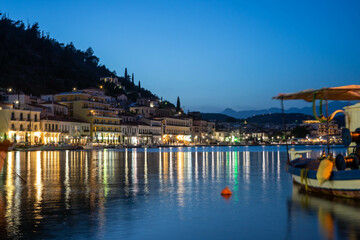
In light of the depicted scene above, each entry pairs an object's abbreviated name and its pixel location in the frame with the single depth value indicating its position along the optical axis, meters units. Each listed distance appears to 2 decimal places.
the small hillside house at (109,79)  196.59
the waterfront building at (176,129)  160.50
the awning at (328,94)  19.38
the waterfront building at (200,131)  185.90
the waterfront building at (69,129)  106.50
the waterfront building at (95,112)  122.19
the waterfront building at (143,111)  160.00
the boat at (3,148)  24.36
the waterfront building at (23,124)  94.69
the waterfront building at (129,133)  136.62
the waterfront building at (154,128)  151.38
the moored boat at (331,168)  17.64
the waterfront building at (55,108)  114.06
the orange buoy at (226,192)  20.40
